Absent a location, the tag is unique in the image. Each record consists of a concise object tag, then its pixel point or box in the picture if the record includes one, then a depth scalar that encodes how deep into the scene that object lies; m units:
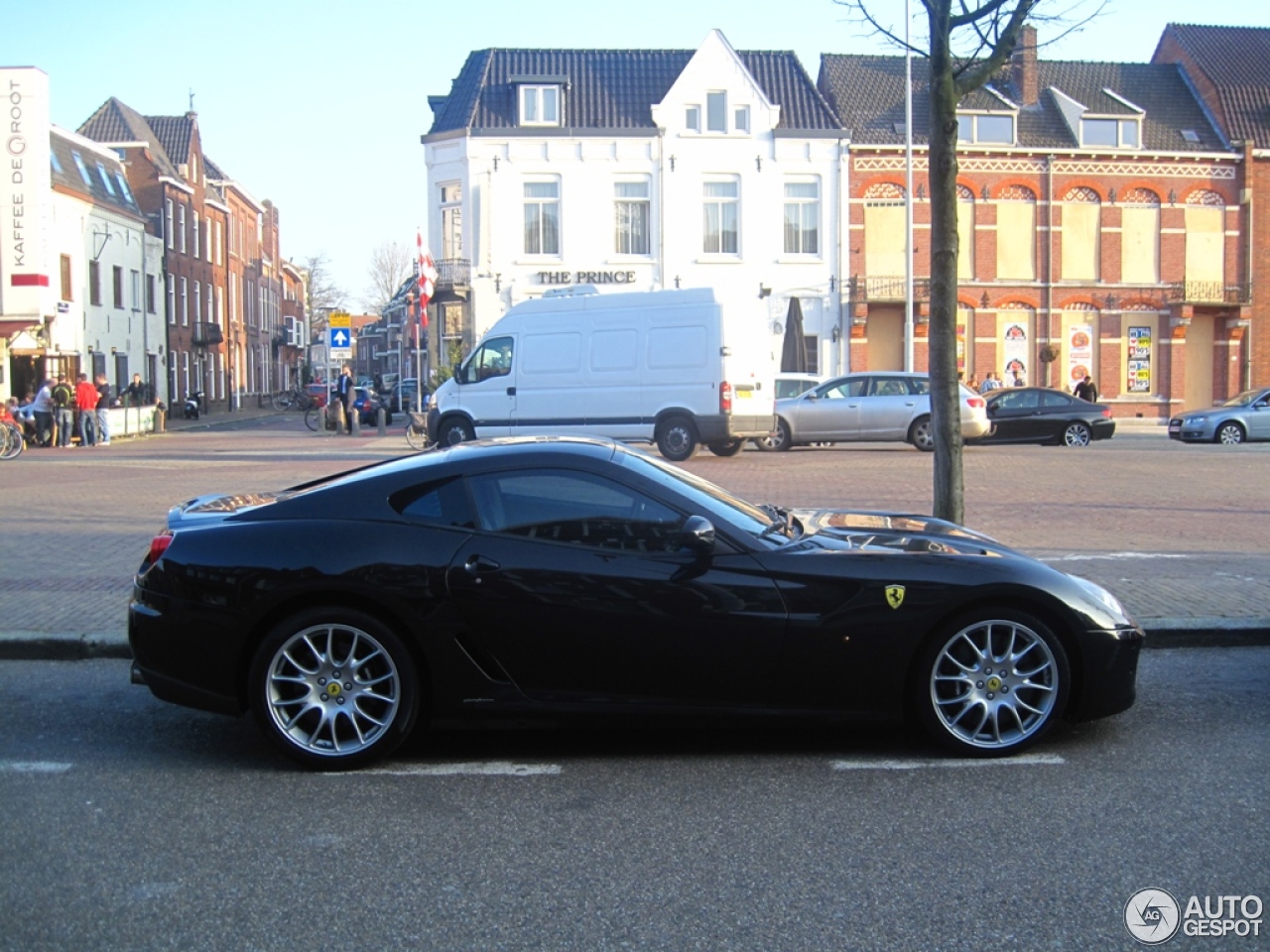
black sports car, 5.23
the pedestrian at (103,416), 30.55
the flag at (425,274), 26.03
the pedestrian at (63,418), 29.58
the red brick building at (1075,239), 41.59
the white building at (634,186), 39.56
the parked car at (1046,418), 26.14
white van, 20.47
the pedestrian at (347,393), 32.38
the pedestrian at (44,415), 29.41
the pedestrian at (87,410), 29.72
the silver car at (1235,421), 27.64
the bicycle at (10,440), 24.77
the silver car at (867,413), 23.23
